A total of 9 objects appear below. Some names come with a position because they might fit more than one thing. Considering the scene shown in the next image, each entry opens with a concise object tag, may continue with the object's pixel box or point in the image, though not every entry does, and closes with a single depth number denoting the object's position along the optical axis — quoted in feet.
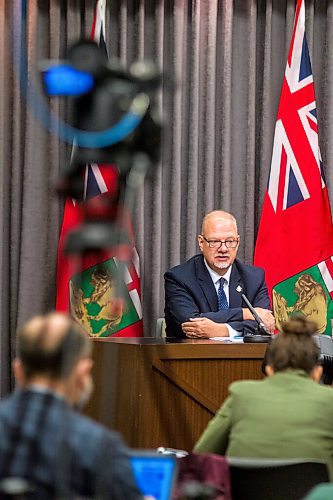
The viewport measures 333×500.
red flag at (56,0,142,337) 41.57
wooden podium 28.14
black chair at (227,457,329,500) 18.84
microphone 29.89
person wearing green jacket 21.12
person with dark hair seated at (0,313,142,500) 14.64
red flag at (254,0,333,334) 42.01
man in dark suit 36.24
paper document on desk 29.63
